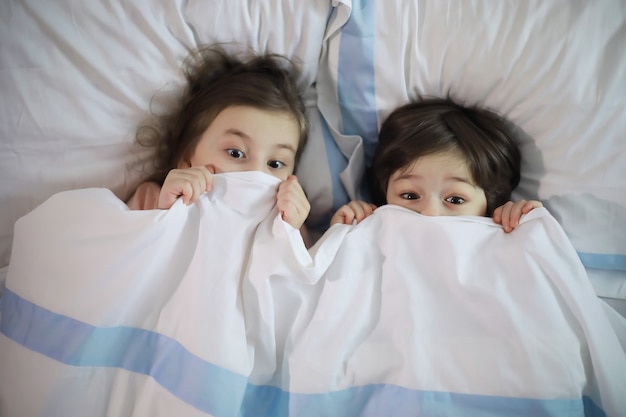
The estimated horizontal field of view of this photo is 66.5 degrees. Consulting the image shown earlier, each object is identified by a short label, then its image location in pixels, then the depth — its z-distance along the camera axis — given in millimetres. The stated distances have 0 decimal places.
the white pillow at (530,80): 887
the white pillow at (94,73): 899
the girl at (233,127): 914
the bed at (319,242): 703
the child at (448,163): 938
